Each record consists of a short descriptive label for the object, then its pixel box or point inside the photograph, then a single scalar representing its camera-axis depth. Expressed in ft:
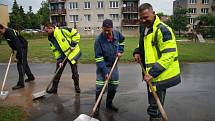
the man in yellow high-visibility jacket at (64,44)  23.39
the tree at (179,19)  142.10
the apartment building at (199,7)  219.20
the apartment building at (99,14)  188.03
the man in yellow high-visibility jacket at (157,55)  13.17
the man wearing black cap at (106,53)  18.25
